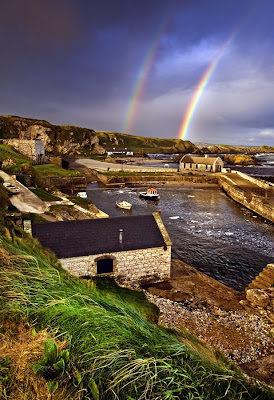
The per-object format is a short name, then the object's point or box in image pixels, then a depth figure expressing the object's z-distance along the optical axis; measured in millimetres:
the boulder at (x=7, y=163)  51241
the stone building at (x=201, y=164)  88250
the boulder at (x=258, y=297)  16052
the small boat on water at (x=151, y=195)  55812
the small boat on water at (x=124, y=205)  46469
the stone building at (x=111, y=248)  17172
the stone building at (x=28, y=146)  73500
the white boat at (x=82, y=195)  51356
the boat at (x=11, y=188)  33997
